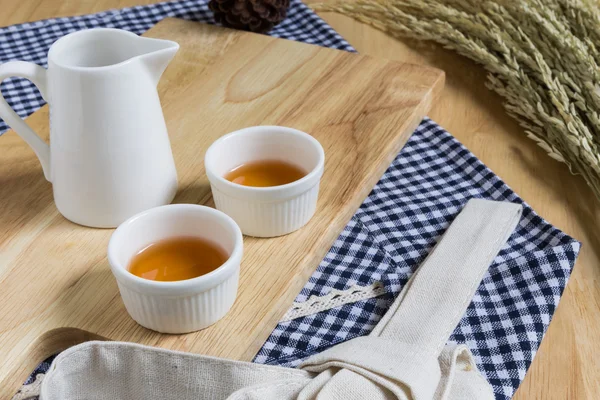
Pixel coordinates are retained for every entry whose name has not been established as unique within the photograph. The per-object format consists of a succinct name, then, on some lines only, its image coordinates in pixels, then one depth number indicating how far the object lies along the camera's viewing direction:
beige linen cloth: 0.67
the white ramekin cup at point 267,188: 0.73
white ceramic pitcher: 0.71
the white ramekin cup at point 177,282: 0.68
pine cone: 1.00
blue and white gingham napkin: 0.74
